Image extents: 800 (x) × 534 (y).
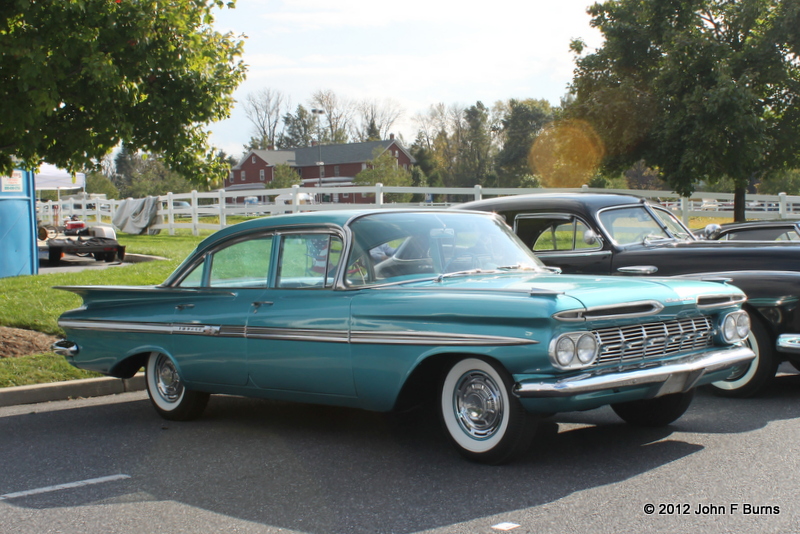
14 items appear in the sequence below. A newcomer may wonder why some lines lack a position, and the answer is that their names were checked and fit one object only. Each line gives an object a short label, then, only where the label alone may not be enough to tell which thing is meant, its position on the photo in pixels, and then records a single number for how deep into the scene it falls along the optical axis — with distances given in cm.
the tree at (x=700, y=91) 2172
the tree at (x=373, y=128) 9819
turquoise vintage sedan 448
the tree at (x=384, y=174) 6438
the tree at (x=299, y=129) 11556
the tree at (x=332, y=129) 9675
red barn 8469
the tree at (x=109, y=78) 805
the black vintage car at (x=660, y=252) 654
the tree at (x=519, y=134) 7994
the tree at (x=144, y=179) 7544
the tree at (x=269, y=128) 9850
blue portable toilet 1521
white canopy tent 2442
